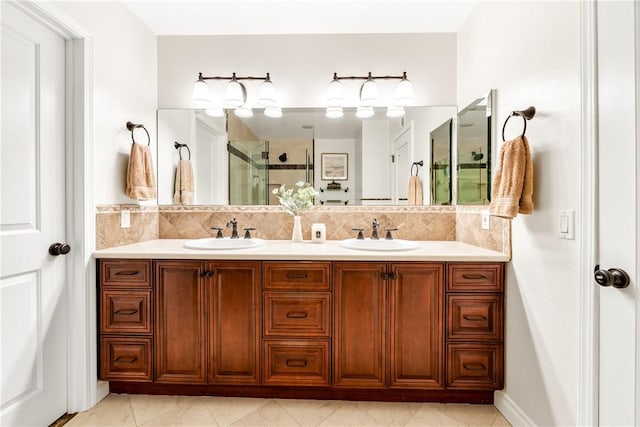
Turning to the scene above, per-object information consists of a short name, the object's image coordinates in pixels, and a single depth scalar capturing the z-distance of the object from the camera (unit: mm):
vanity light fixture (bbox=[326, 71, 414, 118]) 2391
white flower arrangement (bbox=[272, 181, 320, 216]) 2381
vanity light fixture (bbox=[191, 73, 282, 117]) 2402
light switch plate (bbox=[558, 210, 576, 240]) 1310
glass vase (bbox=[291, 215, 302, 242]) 2373
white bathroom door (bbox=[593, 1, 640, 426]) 1058
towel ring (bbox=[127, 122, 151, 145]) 2172
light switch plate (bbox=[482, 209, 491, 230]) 1997
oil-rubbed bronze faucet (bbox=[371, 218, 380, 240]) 2281
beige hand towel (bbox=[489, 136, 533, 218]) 1514
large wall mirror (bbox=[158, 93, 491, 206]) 2449
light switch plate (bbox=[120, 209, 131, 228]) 2124
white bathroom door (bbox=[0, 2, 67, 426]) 1500
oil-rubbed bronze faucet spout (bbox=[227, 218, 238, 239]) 2314
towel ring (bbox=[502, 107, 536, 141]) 1557
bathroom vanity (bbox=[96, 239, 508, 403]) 1826
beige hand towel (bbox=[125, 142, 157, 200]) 2119
